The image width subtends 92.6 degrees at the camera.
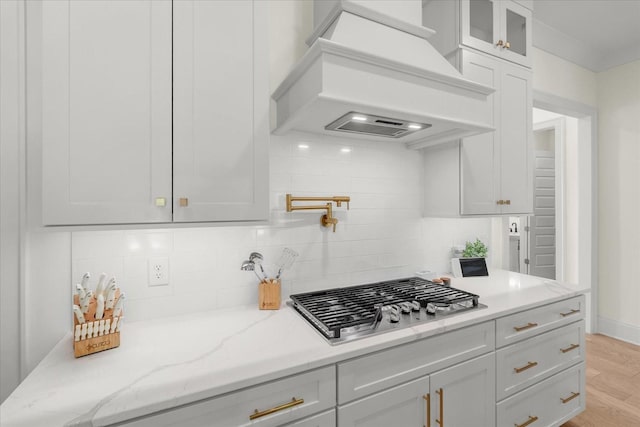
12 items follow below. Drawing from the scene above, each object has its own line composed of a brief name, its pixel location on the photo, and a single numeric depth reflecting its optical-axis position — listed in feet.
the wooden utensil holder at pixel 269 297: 5.31
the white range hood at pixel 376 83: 4.30
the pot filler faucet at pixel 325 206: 5.77
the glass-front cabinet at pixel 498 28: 6.51
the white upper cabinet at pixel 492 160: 6.56
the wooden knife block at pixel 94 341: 3.67
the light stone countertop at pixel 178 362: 2.83
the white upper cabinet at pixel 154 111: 3.44
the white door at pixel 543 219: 13.47
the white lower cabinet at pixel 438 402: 4.08
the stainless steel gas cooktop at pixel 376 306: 4.31
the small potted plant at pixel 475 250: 7.85
